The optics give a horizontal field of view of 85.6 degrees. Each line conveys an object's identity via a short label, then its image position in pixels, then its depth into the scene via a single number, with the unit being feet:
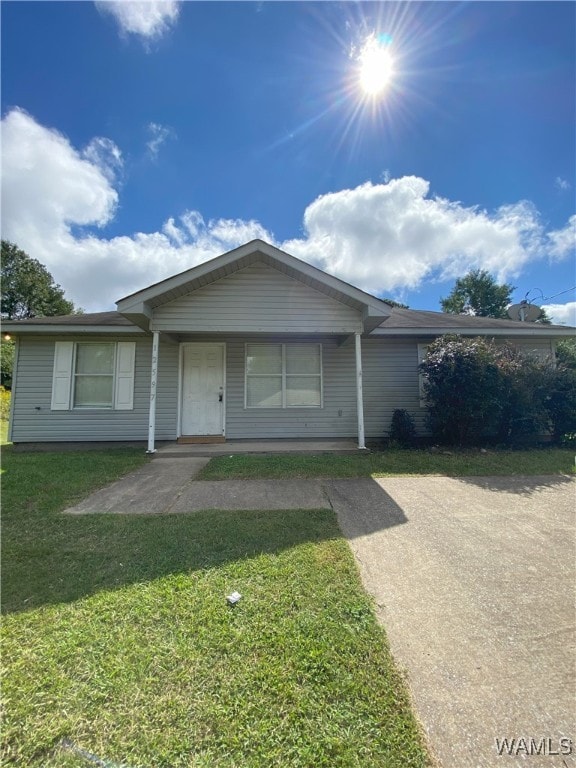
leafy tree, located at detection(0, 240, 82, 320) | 107.76
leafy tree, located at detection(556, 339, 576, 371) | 26.59
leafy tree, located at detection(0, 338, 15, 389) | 63.00
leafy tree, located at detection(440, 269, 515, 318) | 95.66
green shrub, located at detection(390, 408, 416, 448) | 26.48
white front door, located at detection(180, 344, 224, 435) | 26.78
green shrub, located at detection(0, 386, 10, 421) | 48.36
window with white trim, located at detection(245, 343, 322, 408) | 27.25
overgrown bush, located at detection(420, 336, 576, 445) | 22.75
